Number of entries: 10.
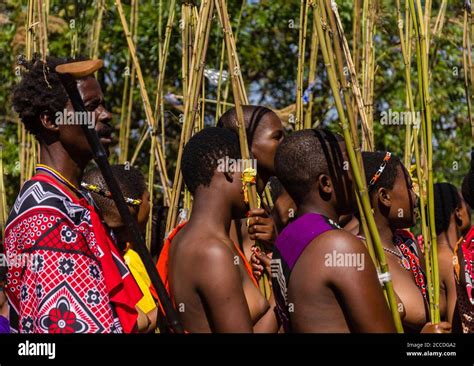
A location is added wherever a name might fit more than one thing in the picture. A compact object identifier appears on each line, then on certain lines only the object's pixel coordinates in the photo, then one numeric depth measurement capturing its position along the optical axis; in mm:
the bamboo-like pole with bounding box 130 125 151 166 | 3219
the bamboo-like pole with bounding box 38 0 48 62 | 1854
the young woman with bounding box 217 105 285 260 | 2596
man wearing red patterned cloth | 1793
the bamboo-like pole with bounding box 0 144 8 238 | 2779
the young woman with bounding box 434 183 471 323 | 2979
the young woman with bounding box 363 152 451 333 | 2299
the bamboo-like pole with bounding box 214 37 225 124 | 2953
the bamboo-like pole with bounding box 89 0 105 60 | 2961
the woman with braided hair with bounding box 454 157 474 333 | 2391
